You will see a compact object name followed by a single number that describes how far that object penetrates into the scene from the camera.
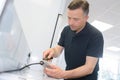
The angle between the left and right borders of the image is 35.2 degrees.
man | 1.34
